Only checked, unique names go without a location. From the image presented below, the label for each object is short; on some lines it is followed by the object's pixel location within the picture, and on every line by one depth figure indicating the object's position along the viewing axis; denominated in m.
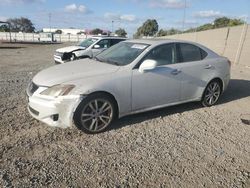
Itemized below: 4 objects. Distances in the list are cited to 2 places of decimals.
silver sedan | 3.01
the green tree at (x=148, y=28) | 55.15
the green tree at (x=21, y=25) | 70.76
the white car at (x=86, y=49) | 8.61
